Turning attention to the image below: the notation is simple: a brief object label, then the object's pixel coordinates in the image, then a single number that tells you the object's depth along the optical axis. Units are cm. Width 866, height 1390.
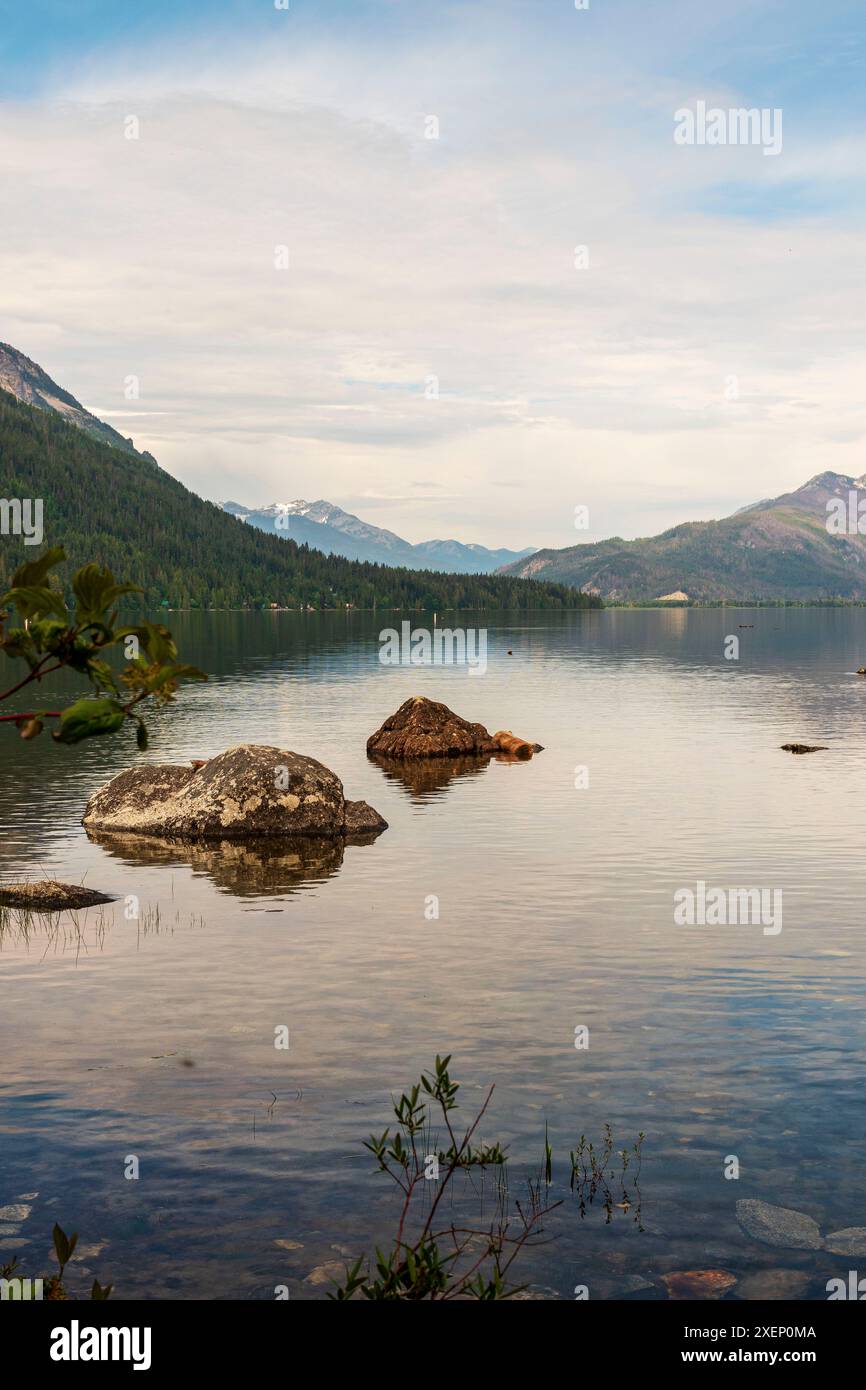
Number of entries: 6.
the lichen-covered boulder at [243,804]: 3647
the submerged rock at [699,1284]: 1123
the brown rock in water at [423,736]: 5647
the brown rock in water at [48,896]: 2686
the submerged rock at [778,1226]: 1220
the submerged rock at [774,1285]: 1118
